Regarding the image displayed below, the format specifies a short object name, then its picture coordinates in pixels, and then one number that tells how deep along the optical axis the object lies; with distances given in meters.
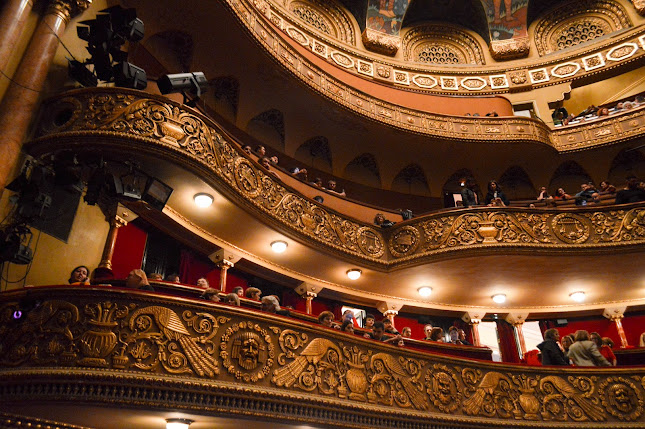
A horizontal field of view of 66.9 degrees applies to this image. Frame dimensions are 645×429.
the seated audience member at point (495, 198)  9.95
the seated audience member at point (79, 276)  5.50
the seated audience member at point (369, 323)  7.51
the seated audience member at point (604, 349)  7.04
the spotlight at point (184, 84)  6.19
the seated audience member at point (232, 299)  5.28
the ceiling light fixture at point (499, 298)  10.69
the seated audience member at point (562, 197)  10.49
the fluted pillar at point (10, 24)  5.73
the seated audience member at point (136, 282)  4.96
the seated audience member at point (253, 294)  6.29
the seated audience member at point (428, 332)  8.08
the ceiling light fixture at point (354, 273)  9.68
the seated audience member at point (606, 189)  10.60
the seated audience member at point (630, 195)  9.53
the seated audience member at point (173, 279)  6.39
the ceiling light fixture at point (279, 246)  8.70
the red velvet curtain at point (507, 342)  11.32
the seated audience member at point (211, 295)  5.24
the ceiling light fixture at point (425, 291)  10.40
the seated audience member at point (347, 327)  5.78
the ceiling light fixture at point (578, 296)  10.70
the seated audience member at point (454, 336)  7.99
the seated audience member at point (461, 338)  7.92
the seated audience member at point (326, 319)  5.80
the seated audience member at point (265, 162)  9.34
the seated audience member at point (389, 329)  6.75
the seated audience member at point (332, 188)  10.93
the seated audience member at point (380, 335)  6.13
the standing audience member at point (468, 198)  10.01
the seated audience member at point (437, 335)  7.34
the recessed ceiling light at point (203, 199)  7.44
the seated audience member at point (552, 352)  6.87
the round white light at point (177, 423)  4.52
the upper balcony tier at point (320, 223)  6.41
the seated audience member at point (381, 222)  10.32
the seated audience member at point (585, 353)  6.75
